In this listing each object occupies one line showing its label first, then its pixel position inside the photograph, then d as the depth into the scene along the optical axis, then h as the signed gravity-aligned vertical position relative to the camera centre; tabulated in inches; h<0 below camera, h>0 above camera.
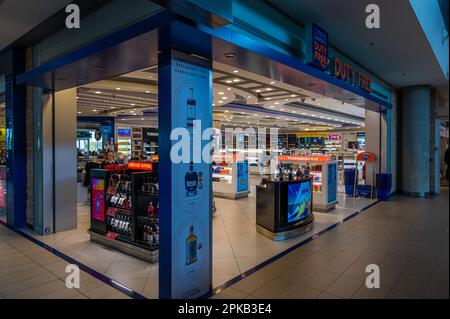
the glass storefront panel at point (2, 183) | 270.4 -25.2
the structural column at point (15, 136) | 223.0 +14.4
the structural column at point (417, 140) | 382.9 +18.3
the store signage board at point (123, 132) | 828.2 +62.7
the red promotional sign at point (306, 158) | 306.8 -3.7
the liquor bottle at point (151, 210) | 172.2 -31.6
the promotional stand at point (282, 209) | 207.3 -39.4
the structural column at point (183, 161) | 115.4 -2.4
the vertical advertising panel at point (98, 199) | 199.3 -29.7
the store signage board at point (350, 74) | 222.7 +66.6
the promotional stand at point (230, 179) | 371.6 -30.5
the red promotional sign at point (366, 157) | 382.9 -3.2
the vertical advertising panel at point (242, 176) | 375.6 -26.7
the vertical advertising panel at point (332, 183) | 301.8 -28.7
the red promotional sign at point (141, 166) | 193.5 -7.2
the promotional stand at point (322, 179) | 296.5 -25.2
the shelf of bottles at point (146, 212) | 171.5 -33.3
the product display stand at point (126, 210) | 172.3 -34.2
